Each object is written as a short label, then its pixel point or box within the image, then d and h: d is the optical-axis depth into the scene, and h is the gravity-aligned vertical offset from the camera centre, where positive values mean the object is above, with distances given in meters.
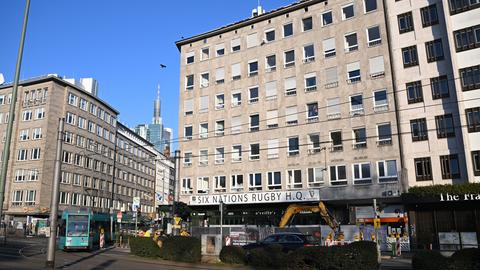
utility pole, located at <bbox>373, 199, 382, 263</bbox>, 21.56 +0.18
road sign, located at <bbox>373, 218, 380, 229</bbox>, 22.06 +0.28
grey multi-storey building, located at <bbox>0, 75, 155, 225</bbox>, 63.91 +12.88
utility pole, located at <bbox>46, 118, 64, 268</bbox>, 17.27 +0.44
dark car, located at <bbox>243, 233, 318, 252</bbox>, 23.01 -0.69
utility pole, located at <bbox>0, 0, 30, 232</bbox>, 11.94 +3.63
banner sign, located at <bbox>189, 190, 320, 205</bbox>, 37.22 +2.80
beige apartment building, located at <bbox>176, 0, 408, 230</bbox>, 36.44 +10.47
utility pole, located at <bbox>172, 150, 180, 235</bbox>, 30.68 +2.76
